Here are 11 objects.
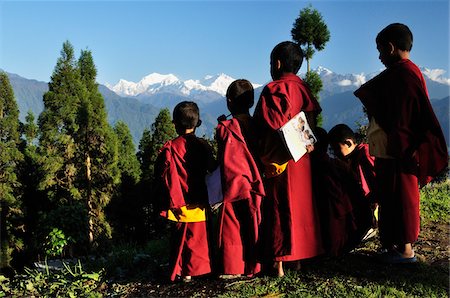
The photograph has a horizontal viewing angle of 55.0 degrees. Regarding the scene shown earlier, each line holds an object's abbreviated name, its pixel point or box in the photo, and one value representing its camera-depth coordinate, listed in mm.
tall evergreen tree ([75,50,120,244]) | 25516
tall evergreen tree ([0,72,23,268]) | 25422
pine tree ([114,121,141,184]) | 31422
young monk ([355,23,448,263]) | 3869
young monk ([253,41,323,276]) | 3947
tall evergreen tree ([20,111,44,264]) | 27469
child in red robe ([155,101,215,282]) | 4215
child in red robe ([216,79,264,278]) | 3961
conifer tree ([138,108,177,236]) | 29219
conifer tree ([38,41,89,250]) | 24844
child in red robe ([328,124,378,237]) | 4609
